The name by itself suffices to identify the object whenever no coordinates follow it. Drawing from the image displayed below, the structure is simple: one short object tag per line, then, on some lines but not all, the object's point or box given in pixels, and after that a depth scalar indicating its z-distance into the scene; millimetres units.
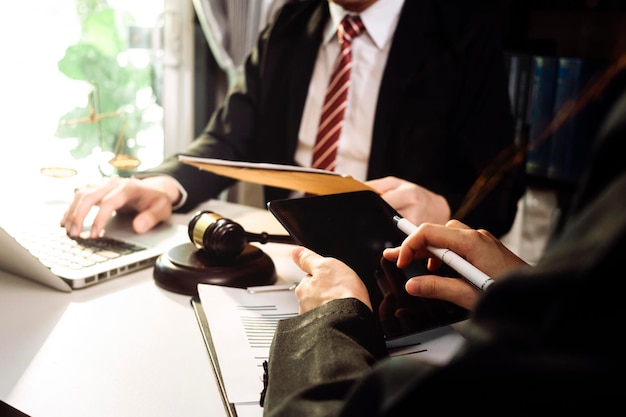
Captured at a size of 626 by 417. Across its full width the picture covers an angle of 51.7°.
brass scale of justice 1356
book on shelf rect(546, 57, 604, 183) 1944
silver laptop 936
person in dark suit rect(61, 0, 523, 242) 1485
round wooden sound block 944
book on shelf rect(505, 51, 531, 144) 2070
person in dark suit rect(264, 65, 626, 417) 305
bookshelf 2002
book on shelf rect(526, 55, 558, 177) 2012
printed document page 685
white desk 669
